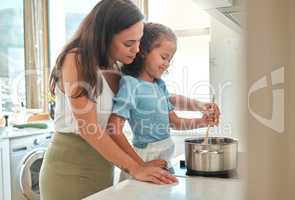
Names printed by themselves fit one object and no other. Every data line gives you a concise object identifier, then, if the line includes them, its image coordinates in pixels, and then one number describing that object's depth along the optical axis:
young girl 1.11
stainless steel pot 1.05
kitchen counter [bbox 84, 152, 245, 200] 0.85
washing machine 2.48
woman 1.03
